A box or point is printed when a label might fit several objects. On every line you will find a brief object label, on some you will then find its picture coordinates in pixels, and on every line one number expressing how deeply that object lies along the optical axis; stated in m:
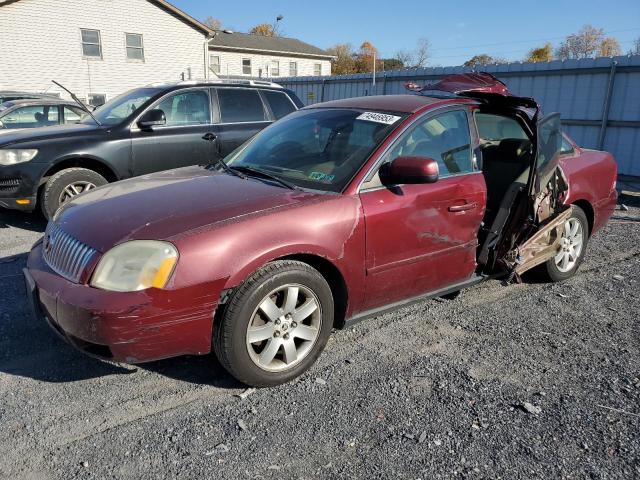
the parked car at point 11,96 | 11.81
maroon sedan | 2.78
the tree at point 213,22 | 76.55
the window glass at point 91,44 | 23.81
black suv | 6.21
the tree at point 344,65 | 58.01
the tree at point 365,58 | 61.62
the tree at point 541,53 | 62.78
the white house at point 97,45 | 22.44
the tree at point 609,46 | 71.61
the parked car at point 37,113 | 9.60
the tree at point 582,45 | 65.74
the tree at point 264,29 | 68.06
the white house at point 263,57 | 36.72
